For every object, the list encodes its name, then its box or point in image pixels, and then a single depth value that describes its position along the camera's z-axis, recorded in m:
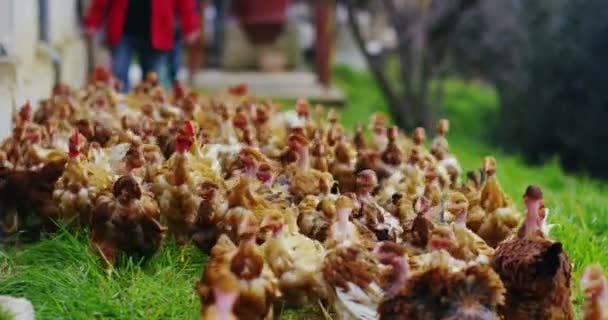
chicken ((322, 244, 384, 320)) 4.57
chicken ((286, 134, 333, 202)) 5.88
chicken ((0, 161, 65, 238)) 6.25
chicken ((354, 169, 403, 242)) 5.45
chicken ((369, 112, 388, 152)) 7.31
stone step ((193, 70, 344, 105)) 15.27
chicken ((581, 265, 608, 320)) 4.41
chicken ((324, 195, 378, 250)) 4.96
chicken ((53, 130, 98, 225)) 5.81
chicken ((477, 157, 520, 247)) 5.66
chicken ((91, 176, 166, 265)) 5.35
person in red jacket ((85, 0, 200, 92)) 10.19
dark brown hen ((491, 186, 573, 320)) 4.72
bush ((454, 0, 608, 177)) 13.54
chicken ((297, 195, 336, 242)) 5.36
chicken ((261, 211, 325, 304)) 4.81
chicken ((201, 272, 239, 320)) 4.17
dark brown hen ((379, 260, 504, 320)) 4.44
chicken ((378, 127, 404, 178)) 6.71
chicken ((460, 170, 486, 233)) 5.73
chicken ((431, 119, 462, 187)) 6.92
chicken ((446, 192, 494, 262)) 4.91
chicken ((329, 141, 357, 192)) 6.75
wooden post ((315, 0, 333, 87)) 15.80
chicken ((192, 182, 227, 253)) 5.42
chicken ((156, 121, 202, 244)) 5.71
